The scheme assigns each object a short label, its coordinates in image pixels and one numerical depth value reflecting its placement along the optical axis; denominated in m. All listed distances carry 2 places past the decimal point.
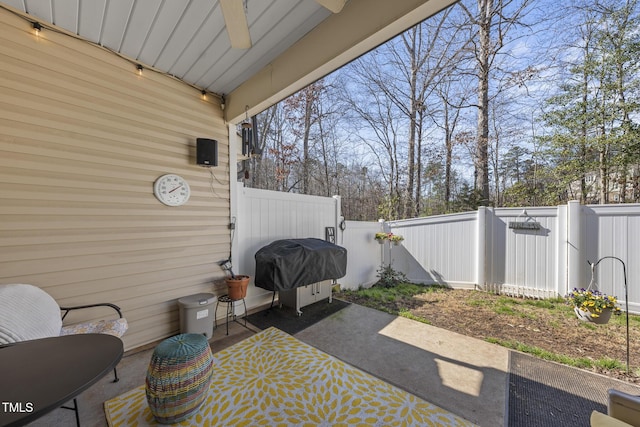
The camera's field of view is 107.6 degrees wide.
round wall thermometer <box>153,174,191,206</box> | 2.83
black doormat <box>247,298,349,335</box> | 3.36
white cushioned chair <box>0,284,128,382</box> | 1.62
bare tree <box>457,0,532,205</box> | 5.83
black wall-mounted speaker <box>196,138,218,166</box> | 3.06
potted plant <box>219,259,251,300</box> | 3.17
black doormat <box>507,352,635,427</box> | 1.83
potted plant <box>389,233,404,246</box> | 5.96
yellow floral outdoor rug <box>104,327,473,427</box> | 1.76
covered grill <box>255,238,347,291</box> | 3.29
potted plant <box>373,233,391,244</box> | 5.95
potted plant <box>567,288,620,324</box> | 2.67
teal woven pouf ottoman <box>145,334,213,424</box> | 1.64
